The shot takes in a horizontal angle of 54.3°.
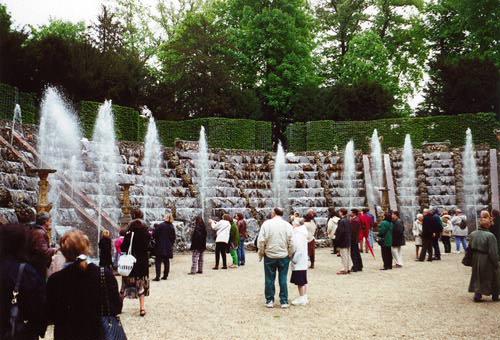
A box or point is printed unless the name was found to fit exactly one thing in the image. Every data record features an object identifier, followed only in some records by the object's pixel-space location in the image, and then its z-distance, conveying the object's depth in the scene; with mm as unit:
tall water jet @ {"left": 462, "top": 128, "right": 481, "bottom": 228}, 27328
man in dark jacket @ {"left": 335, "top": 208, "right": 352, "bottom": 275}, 14367
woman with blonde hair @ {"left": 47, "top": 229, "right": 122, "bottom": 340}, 4293
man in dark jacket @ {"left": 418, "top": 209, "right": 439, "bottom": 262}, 17266
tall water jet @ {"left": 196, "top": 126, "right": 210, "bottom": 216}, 25203
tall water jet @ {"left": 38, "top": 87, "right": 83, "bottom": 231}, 19378
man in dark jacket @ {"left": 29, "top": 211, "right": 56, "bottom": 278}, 5273
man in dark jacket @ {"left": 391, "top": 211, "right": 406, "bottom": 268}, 15836
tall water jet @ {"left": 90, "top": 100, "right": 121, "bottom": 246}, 21591
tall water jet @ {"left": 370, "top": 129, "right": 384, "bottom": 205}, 28844
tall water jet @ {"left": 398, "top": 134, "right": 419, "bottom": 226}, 27891
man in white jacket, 9727
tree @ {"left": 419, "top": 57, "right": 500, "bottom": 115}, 35688
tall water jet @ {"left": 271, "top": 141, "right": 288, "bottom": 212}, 27906
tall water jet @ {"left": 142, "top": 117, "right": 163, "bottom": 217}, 23203
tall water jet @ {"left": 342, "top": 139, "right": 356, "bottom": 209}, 28983
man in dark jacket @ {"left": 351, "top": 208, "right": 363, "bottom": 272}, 14976
